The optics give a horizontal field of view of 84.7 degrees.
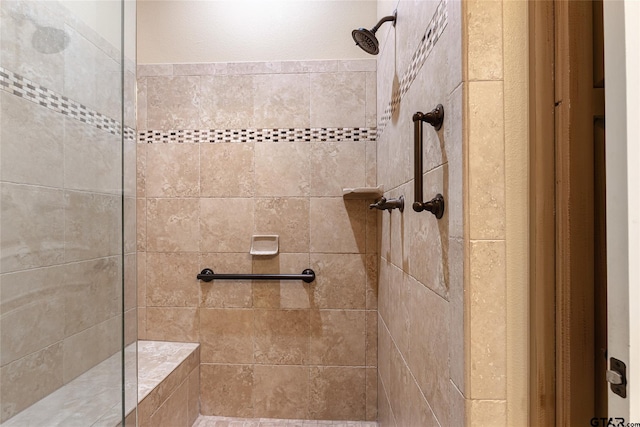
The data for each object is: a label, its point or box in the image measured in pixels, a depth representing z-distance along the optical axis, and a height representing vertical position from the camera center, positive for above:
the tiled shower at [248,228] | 0.76 -0.04
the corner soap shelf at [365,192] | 1.78 +0.12
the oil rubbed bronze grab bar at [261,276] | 1.96 -0.34
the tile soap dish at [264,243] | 1.99 -0.16
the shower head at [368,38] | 1.42 +0.75
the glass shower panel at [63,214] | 0.91 +0.00
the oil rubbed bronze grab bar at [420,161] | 0.85 +0.14
